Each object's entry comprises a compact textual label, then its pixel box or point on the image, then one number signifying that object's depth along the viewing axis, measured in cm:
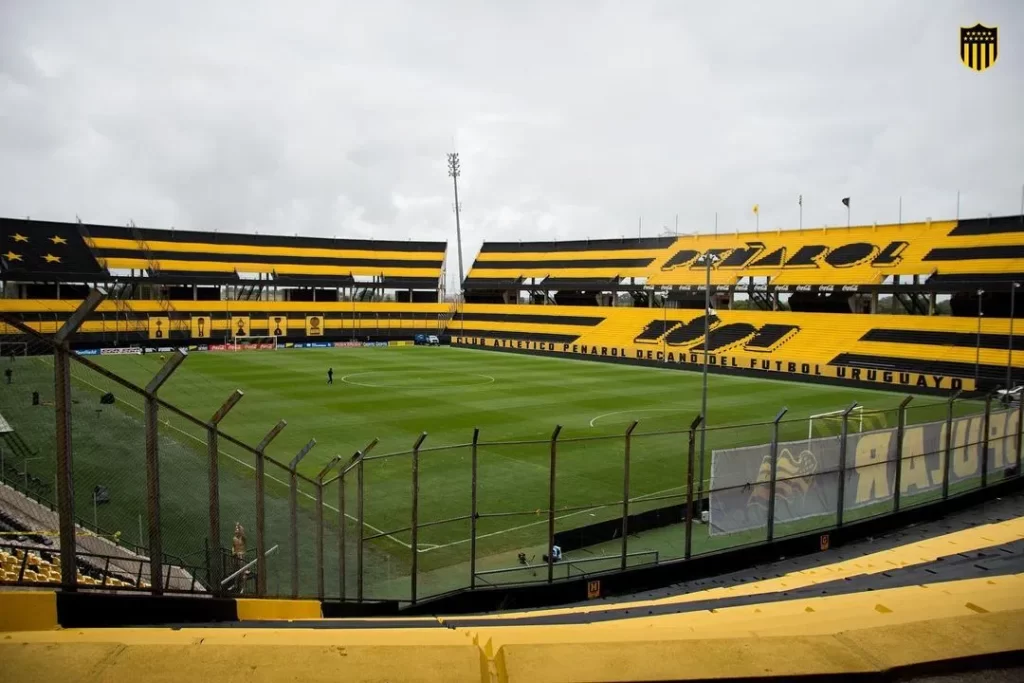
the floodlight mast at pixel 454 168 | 9838
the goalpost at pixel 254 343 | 7012
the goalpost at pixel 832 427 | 2453
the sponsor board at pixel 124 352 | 6147
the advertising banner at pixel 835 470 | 1294
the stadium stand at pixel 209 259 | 6588
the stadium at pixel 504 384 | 1367
